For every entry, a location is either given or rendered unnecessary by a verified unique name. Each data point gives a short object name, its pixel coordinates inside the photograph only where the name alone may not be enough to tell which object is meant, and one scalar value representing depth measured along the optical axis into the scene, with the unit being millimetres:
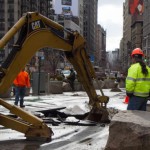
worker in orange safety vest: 16639
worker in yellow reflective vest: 8195
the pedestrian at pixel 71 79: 30477
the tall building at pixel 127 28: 165400
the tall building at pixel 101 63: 136625
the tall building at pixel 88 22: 182625
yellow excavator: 9164
